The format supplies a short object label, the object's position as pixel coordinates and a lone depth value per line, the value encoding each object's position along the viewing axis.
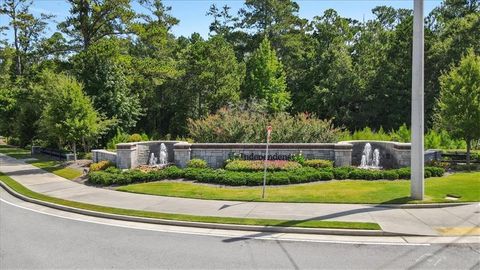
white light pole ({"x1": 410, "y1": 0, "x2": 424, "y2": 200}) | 13.45
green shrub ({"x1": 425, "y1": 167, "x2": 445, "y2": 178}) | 18.23
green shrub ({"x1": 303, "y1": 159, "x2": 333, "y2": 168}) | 20.03
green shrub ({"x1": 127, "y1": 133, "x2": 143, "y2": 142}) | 31.72
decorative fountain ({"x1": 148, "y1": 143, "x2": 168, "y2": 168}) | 23.98
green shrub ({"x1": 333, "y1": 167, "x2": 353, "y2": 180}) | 18.17
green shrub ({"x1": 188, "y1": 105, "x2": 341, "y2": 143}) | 23.38
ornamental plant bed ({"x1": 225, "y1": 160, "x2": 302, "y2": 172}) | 19.47
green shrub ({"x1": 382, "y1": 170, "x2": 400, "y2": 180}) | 17.84
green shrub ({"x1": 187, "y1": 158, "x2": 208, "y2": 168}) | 21.20
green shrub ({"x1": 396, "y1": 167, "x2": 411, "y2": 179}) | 17.91
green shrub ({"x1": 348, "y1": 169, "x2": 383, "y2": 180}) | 17.88
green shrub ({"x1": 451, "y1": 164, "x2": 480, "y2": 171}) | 19.95
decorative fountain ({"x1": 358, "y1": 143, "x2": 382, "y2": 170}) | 21.70
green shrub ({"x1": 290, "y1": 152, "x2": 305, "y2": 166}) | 20.80
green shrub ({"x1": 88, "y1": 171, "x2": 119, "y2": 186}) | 19.05
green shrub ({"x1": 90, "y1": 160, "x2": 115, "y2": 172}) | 22.14
